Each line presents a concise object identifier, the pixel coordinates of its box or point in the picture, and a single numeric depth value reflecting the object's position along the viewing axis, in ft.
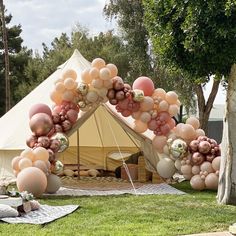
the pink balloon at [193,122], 37.04
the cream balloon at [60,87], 34.42
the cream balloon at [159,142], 36.94
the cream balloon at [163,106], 36.60
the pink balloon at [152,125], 36.68
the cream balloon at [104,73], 34.37
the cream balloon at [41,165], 30.94
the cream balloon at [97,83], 34.49
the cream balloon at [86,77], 34.78
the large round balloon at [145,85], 36.68
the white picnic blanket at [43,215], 23.40
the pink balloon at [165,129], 36.83
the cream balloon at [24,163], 30.73
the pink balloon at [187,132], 36.11
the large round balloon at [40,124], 33.04
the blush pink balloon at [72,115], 34.32
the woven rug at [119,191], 32.89
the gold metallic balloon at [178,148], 35.22
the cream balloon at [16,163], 31.73
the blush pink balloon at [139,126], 36.96
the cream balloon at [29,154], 31.37
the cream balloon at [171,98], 36.96
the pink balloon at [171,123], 37.26
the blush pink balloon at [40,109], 34.11
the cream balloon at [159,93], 37.04
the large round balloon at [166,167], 36.52
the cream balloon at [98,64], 35.06
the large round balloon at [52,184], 32.30
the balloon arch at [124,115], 32.96
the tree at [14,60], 101.97
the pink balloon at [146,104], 36.01
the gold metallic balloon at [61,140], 33.37
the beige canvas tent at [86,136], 38.04
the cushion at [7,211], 23.73
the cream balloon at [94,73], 34.55
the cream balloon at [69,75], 34.94
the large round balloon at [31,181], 29.71
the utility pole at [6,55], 75.75
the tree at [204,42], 23.98
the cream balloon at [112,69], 34.96
